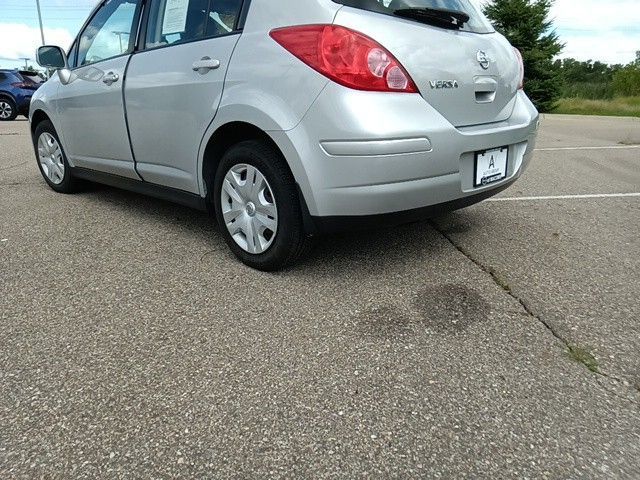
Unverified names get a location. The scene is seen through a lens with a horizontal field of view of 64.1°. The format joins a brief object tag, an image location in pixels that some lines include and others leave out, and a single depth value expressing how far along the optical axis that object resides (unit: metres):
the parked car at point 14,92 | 14.27
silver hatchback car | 2.23
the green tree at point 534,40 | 26.77
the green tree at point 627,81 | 45.91
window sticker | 3.01
